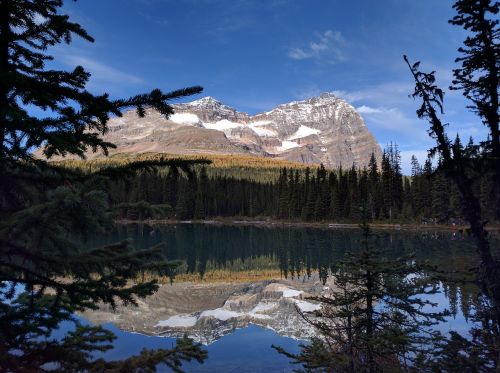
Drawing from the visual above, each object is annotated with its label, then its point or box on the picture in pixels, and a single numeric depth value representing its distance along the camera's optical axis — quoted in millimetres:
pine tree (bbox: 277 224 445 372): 9812
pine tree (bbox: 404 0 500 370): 6668
